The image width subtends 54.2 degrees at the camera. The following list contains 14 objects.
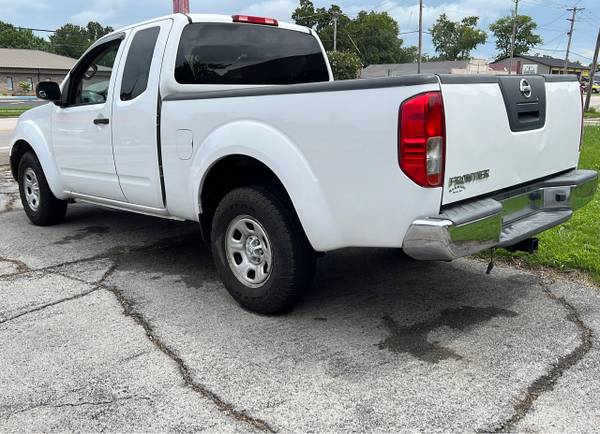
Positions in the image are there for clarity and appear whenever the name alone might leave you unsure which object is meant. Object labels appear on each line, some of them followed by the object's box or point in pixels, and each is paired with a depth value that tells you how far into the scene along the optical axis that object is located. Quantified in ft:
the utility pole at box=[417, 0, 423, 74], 142.28
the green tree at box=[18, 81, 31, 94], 213.71
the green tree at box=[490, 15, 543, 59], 351.05
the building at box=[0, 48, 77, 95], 215.31
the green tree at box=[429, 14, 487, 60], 348.59
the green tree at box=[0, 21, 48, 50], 317.22
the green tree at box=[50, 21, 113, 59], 328.06
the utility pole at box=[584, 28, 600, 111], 103.02
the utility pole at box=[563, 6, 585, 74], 198.57
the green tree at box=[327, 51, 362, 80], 111.14
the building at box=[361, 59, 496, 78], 211.61
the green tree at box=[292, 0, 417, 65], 268.62
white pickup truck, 9.87
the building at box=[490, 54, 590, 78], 270.26
